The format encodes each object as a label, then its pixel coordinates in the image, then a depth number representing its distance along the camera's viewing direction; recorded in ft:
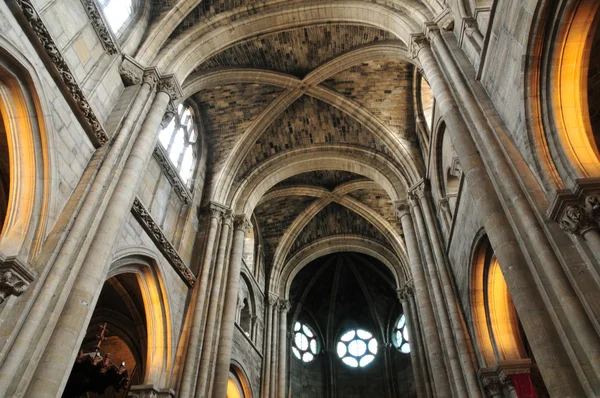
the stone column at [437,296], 30.01
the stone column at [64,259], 16.70
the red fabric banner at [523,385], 24.60
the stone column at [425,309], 33.06
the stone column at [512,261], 14.92
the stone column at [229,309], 34.86
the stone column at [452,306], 28.68
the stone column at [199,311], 31.81
